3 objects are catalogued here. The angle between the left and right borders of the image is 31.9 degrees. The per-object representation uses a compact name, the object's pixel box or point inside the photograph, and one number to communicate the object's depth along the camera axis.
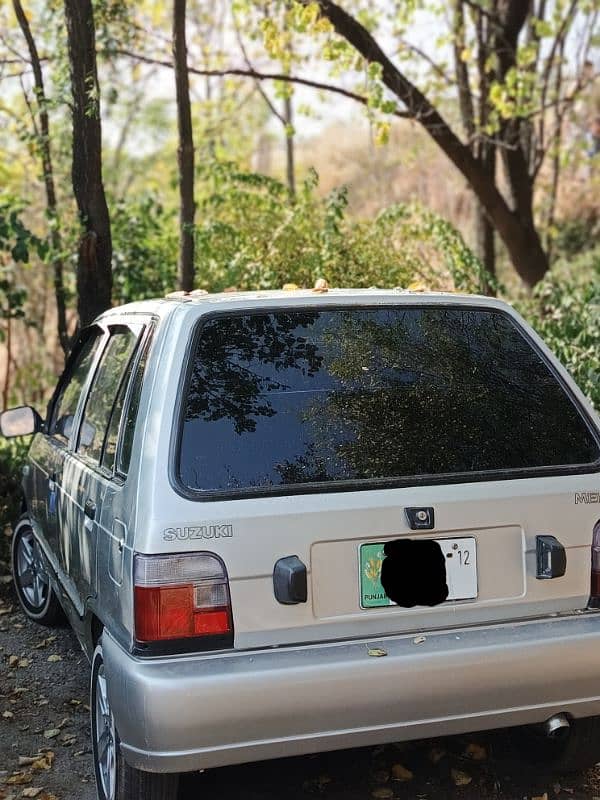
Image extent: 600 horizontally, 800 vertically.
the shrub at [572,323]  6.75
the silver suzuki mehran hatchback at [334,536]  3.06
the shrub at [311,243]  9.20
